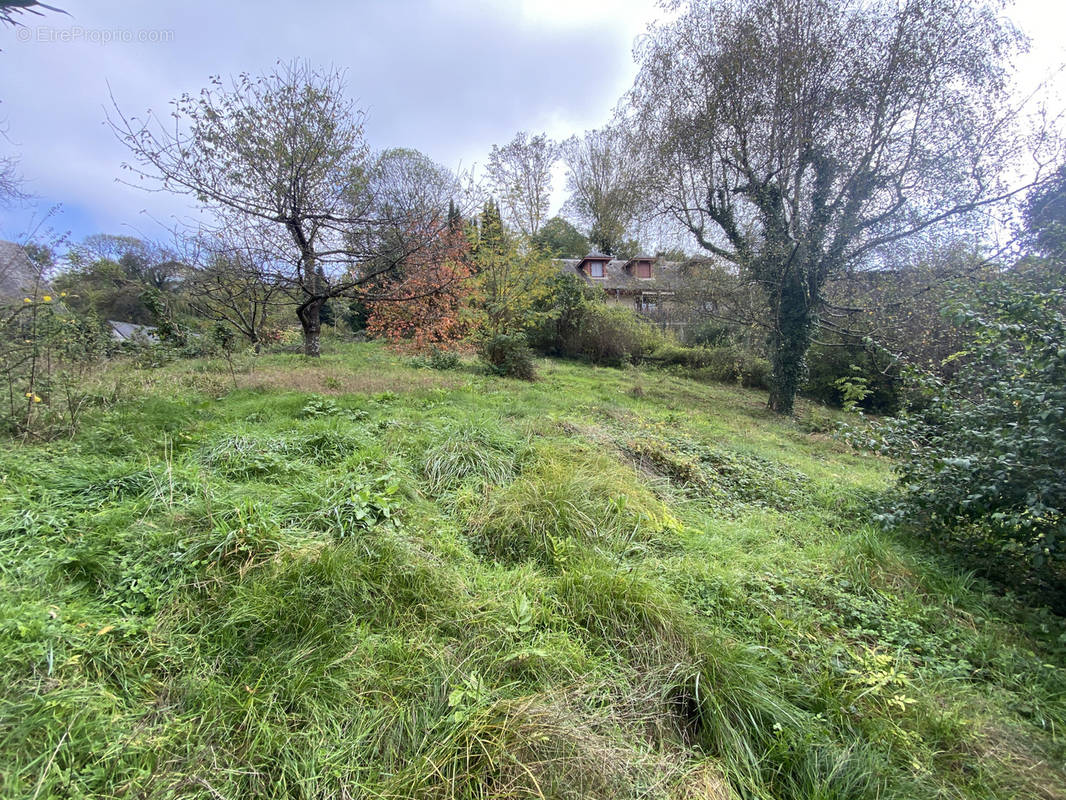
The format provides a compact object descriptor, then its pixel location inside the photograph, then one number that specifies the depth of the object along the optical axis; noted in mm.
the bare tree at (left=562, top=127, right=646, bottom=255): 28138
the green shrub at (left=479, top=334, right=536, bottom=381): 10133
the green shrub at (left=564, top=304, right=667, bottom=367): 18062
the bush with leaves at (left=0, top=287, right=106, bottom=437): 3510
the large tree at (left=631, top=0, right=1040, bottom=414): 8688
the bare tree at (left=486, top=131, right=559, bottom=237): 24922
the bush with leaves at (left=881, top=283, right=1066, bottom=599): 2686
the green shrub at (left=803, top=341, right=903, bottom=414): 14047
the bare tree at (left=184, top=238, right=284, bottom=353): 10008
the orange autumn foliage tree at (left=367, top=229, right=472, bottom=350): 10664
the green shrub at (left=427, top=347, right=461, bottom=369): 10578
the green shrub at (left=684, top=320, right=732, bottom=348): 18445
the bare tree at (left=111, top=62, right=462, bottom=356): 9242
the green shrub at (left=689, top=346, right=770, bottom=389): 17359
